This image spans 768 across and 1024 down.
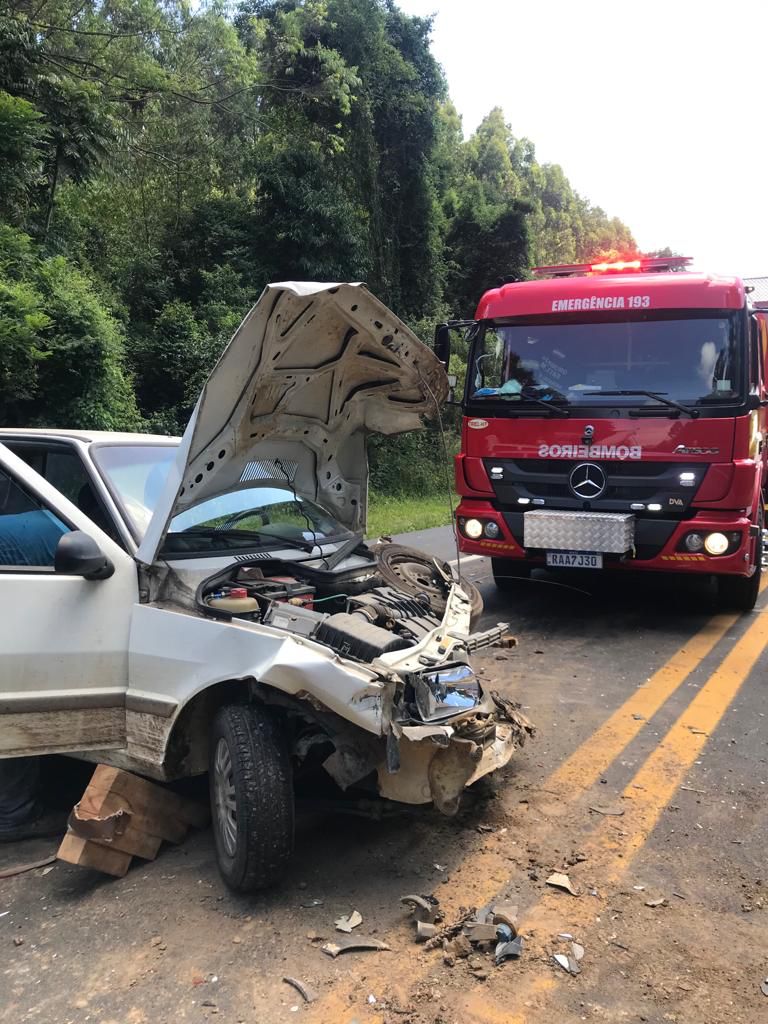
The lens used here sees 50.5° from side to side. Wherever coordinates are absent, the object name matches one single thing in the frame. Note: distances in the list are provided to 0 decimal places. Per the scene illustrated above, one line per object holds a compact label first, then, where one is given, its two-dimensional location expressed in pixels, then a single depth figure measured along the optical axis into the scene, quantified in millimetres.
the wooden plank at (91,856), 2990
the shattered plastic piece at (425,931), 2621
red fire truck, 6027
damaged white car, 2820
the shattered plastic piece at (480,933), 2586
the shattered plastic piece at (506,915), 2652
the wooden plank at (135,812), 3031
